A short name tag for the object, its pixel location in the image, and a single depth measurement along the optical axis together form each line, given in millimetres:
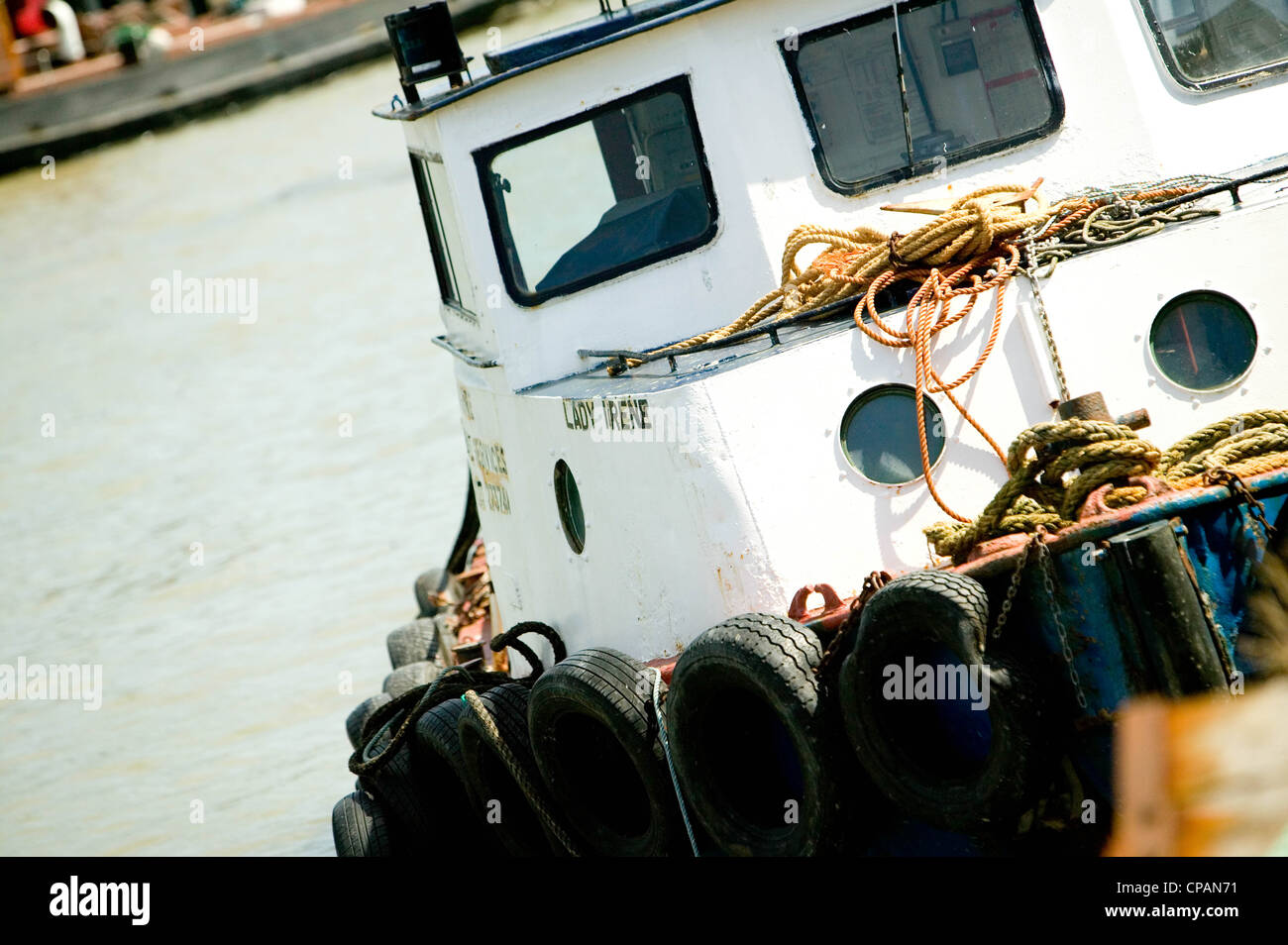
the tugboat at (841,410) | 9789
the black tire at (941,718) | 9539
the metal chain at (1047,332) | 11352
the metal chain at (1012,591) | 9734
